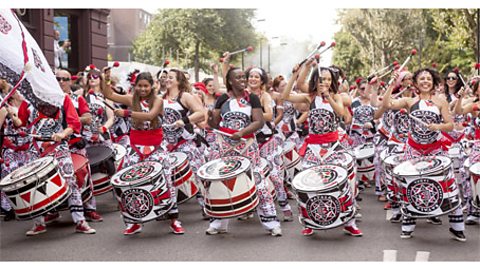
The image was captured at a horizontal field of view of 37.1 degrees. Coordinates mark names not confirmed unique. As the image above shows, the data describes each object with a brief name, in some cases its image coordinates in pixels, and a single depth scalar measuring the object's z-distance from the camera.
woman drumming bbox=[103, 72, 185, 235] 7.44
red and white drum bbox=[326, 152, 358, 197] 7.34
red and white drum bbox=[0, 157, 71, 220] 6.68
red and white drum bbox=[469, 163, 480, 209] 7.13
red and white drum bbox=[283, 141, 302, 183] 10.25
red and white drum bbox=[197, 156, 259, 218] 6.97
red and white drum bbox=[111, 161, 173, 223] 7.10
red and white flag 5.61
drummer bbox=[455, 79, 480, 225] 7.73
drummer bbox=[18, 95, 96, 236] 7.30
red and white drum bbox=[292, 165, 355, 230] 6.85
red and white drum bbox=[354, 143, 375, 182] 10.39
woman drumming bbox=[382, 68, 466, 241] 7.17
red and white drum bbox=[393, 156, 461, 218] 6.77
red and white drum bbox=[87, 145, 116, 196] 8.54
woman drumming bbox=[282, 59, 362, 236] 7.43
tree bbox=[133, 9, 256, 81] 38.69
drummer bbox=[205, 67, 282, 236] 7.41
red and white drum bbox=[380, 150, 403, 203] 7.88
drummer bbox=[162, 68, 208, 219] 8.45
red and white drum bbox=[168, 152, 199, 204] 8.42
